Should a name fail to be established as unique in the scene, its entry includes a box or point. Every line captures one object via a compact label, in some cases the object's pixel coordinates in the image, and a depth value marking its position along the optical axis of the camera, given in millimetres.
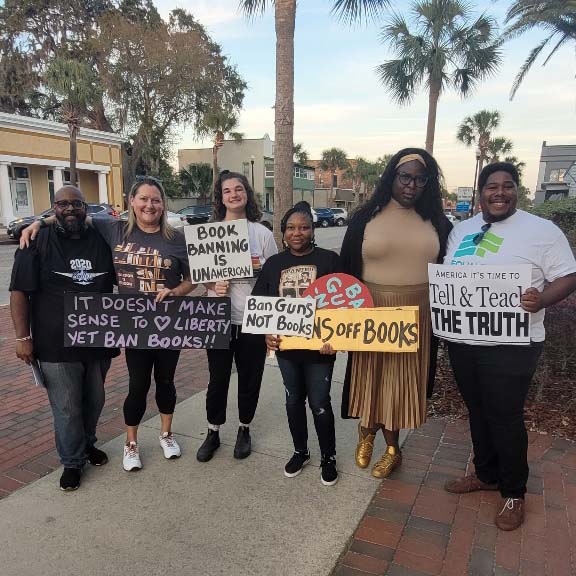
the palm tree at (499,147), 47319
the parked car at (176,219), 21738
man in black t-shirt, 2773
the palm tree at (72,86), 21875
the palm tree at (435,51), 16516
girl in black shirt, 2869
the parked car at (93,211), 19028
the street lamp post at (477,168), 31139
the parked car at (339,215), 40366
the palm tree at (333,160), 67250
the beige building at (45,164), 24125
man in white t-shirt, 2436
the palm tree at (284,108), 6172
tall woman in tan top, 2822
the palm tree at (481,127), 38656
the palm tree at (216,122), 32750
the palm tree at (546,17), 13477
